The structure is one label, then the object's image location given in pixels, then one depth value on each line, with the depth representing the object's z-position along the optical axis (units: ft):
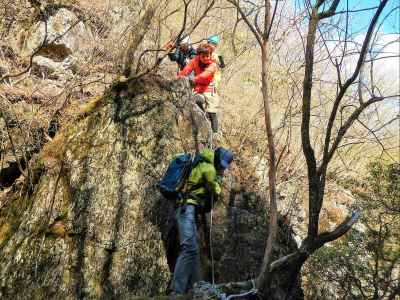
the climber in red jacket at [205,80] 19.84
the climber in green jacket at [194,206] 12.59
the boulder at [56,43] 27.06
